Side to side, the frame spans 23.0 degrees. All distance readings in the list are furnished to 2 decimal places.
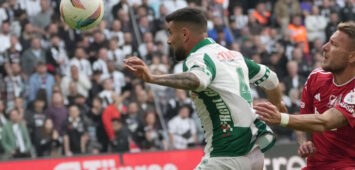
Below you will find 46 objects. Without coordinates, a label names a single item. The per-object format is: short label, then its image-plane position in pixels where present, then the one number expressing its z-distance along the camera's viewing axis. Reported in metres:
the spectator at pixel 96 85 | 18.36
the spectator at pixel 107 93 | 18.27
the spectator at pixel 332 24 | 24.00
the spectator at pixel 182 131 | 18.59
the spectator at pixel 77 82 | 18.11
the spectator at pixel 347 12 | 24.81
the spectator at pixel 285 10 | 24.41
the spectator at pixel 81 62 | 18.62
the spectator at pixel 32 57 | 18.08
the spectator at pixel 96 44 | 19.12
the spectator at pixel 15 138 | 16.52
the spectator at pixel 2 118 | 16.47
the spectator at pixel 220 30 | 21.81
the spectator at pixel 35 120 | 17.00
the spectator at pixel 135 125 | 18.17
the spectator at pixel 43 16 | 19.23
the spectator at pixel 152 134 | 18.30
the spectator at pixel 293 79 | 21.14
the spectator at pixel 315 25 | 24.03
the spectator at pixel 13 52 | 17.91
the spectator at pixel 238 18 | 23.28
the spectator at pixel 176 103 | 18.98
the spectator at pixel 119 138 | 17.81
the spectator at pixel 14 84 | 17.39
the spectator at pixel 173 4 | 21.97
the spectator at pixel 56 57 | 18.41
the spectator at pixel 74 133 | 17.31
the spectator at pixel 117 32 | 20.00
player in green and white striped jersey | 8.00
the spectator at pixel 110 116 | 17.86
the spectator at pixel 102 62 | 18.92
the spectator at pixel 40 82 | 17.70
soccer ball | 9.61
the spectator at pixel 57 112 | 17.34
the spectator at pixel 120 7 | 20.73
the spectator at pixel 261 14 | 24.17
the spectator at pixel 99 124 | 17.81
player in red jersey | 7.81
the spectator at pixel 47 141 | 16.98
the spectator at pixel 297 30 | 23.67
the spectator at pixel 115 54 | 19.30
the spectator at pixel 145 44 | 20.14
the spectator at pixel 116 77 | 18.81
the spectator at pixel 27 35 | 18.42
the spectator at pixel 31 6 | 19.28
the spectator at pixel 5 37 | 17.97
